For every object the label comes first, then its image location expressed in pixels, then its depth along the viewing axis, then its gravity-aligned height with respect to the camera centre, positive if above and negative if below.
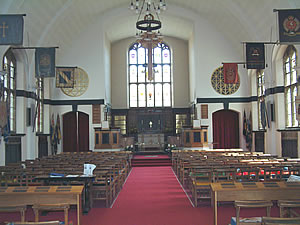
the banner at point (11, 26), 10.13 +2.95
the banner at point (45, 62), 14.54 +2.73
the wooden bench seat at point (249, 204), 4.88 -1.10
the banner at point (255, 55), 15.70 +3.16
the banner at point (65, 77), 19.47 +2.80
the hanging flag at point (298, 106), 12.73 +0.67
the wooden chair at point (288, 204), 4.84 -1.10
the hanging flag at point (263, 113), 20.05 +0.70
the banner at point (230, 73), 20.20 +3.07
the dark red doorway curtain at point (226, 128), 25.47 -0.17
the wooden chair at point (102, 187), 8.50 -1.48
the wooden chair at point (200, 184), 8.23 -1.41
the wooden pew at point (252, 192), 5.65 -1.07
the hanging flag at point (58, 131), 23.30 -0.23
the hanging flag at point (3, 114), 13.50 +0.55
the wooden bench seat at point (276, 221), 3.93 -1.08
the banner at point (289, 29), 10.50 +2.87
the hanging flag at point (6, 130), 14.20 -0.07
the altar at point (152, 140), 26.12 -1.02
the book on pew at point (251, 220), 5.02 -1.39
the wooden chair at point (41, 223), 4.12 -1.13
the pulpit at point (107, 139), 21.81 -0.74
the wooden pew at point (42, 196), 5.76 -1.12
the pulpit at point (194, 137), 21.28 -0.67
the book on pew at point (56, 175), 7.76 -1.04
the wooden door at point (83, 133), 25.45 -0.41
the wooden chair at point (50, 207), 5.16 -1.17
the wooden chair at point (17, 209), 5.06 -1.16
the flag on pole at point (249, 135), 23.09 -0.64
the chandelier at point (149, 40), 16.48 +4.22
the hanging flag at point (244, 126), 23.85 -0.04
